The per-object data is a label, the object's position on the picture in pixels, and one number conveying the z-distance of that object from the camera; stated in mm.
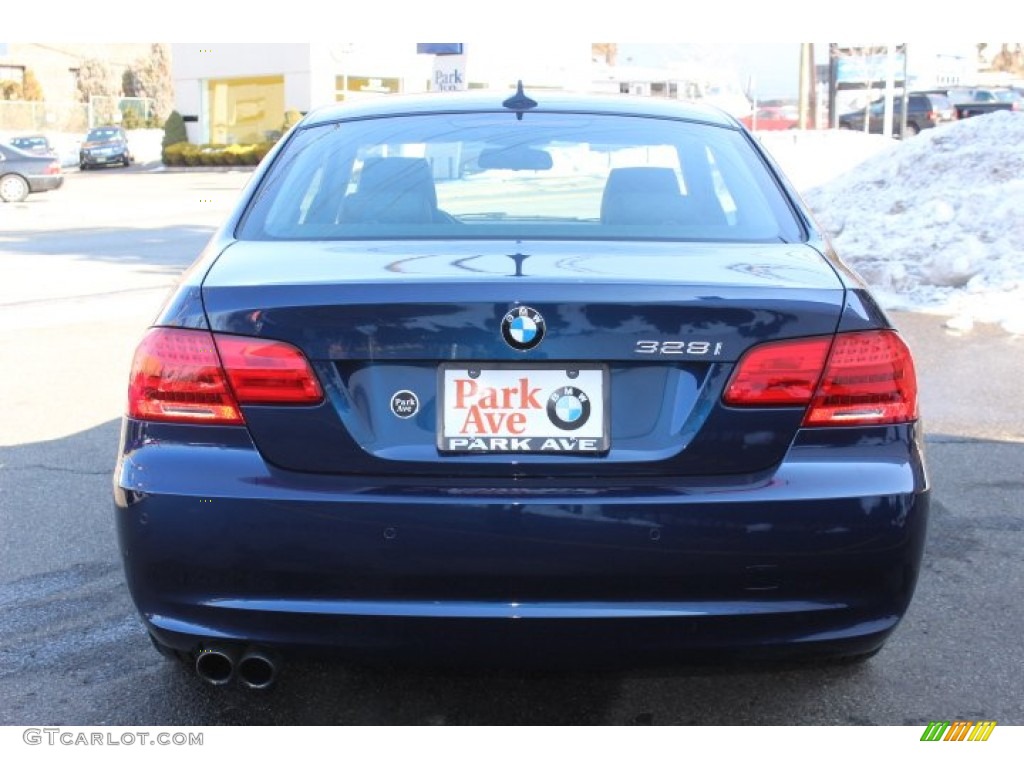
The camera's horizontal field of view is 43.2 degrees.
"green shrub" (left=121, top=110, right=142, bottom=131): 63281
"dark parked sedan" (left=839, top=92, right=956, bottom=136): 39625
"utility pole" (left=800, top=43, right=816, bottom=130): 31020
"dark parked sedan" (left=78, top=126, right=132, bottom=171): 50406
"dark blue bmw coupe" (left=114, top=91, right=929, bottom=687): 2736
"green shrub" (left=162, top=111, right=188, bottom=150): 52188
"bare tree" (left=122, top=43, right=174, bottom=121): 78625
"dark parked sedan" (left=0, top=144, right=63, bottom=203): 30875
